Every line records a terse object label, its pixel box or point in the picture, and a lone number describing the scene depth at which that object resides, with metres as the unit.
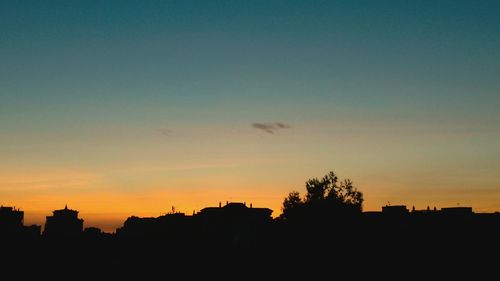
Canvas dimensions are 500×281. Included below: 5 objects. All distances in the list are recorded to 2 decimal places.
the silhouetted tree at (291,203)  92.45
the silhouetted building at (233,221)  70.12
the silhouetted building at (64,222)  86.59
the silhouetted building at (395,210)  57.88
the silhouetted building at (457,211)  55.25
